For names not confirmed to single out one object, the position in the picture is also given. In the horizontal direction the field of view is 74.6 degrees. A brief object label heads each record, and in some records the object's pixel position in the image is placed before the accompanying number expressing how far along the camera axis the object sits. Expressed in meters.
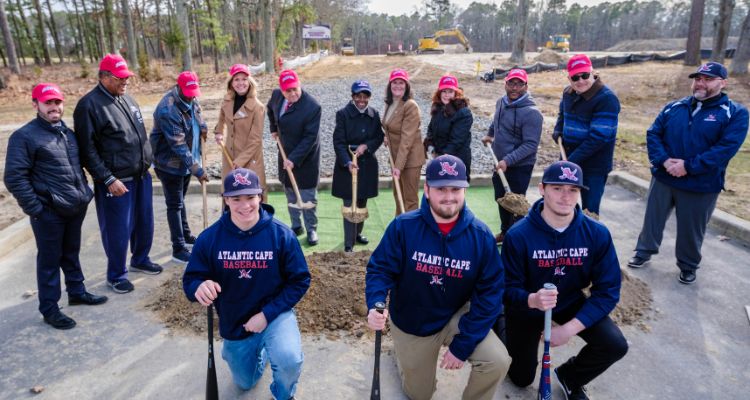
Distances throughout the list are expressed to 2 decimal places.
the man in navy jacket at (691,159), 4.52
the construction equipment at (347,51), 58.97
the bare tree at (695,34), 24.36
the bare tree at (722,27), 20.98
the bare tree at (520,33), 29.34
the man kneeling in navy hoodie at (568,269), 3.05
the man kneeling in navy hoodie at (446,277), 2.92
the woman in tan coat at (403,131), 5.25
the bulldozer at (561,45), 54.09
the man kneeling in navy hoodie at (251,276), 3.03
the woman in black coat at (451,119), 5.24
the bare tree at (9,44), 21.56
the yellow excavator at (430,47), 54.62
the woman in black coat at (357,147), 5.26
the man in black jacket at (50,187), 3.73
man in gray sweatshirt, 5.18
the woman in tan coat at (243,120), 5.27
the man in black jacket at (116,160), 4.20
